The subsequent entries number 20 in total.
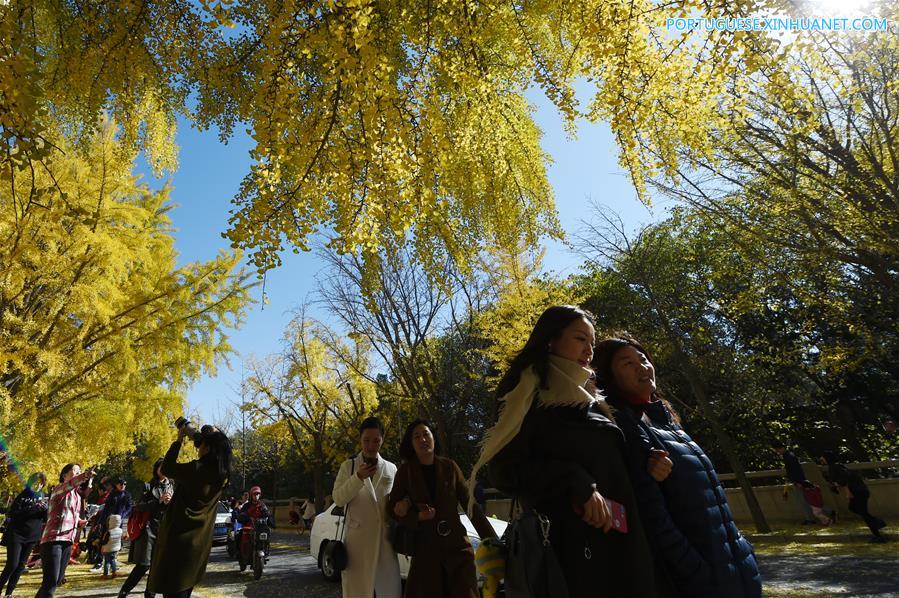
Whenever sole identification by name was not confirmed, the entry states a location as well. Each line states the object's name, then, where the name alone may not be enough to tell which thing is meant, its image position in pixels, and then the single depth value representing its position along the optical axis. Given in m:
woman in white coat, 3.21
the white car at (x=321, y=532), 7.95
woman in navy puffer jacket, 1.60
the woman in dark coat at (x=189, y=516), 3.45
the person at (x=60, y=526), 4.83
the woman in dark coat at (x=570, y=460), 1.57
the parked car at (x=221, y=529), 14.79
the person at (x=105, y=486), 10.23
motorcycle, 8.25
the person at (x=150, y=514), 5.86
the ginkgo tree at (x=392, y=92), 2.90
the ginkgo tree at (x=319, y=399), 21.31
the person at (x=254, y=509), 8.91
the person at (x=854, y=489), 7.37
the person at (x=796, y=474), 9.72
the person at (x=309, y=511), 19.94
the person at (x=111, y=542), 8.16
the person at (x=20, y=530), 5.65
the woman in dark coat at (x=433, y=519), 2.92
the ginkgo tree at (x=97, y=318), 6.08
